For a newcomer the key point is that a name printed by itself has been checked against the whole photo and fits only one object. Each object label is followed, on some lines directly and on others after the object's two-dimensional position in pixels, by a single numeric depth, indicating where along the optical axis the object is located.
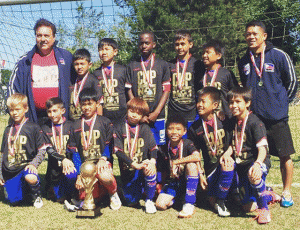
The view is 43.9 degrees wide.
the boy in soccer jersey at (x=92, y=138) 4.18
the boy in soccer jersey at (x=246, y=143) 3.79
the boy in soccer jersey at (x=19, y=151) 4.31
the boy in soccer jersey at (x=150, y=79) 4.77
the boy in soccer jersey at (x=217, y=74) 4.58
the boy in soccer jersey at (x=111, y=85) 4.73
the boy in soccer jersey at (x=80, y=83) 4.58
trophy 3.82
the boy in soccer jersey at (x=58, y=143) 4.34
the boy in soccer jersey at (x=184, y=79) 4.80
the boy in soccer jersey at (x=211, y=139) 4.04
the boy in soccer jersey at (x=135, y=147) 4.18
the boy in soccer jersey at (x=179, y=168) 3.96
